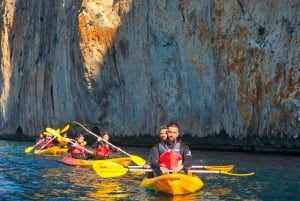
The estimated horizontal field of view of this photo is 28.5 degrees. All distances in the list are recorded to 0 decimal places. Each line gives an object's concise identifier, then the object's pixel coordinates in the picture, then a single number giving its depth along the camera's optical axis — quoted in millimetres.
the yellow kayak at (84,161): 24406
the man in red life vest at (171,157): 14914
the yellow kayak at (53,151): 36000
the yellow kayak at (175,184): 14930
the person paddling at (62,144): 37947
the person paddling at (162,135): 16047
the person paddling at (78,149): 28114
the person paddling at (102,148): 26562
